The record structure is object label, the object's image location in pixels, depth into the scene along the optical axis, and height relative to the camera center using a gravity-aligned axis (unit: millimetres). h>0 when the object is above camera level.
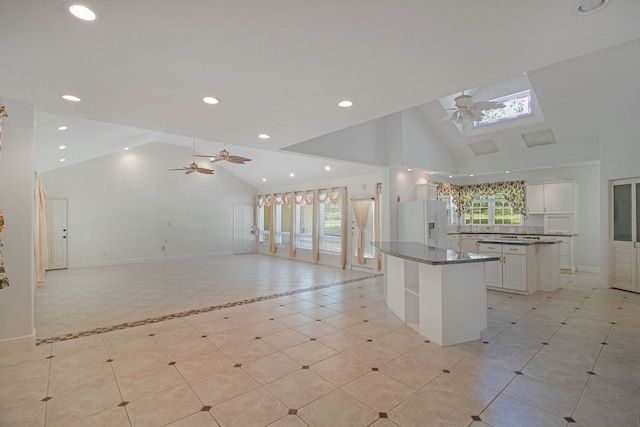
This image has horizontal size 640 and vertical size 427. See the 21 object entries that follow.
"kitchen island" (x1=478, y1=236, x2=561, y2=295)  5324 -1015
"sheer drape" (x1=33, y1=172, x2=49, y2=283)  6292 -450
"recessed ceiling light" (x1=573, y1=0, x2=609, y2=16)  1630 +1171
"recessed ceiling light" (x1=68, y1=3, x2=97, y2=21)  1655 +1186
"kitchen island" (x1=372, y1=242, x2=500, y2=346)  3332 -984
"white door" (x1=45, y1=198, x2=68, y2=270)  8227 -489
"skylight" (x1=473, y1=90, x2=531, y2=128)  6947 +2542
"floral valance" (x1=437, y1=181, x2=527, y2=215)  8359 +625
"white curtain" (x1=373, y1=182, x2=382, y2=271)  7820 -3
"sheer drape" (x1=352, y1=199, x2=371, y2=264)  8164 -141
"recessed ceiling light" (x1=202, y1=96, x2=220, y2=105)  3008 +1195
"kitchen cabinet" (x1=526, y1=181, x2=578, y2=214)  7473 +372
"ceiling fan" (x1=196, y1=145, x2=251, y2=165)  5852 +1143
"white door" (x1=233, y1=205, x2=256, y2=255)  11953 -679
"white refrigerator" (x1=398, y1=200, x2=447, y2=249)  6746 -226
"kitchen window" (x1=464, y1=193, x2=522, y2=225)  8594 -1
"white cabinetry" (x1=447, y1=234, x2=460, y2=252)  8438 -841
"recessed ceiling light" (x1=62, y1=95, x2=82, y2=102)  2938 +1194
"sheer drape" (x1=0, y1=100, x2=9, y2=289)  1772 -409
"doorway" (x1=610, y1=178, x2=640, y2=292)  5461 -448
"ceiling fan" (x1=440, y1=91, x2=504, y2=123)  4930 +1792
